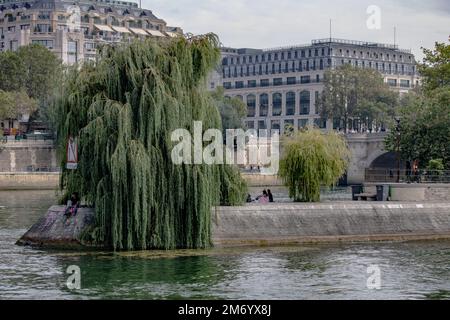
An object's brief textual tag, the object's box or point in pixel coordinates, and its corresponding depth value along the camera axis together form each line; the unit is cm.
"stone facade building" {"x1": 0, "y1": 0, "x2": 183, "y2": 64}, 17725
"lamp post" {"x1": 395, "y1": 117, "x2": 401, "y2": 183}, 6951
